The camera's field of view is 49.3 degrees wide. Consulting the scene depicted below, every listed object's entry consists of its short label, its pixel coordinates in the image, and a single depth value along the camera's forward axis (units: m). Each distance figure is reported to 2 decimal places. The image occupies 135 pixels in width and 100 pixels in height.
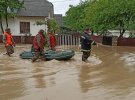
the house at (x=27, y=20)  15.42
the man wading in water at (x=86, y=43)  6.67
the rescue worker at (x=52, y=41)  8.15
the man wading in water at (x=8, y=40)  7.78
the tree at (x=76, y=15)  22.56
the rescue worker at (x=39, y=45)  6.79
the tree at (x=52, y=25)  12.03
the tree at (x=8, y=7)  14.09
